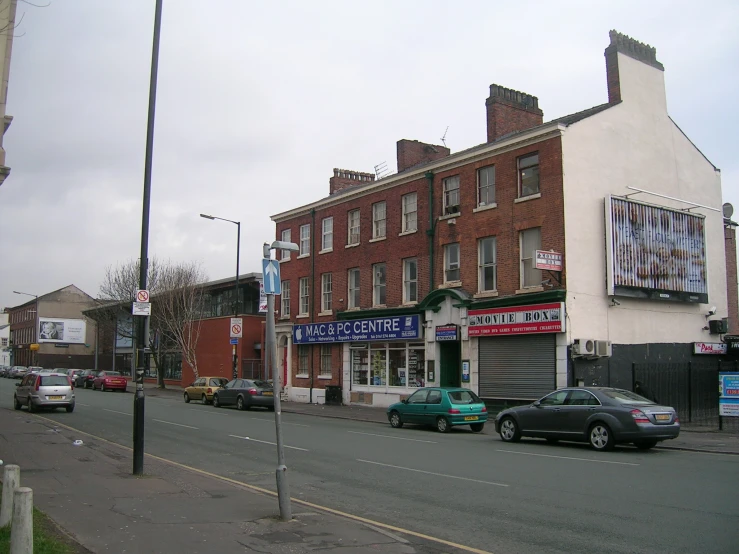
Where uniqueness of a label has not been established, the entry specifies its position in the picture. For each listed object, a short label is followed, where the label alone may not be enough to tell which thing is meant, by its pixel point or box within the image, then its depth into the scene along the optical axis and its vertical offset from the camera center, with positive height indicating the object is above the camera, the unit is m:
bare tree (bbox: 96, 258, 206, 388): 45.00 +3.47
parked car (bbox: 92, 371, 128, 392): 48.69 -1.85
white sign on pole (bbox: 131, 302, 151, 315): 11.93 +0.82
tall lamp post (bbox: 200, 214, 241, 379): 35.56 +5.89
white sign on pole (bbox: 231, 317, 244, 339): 34.69 +1.34
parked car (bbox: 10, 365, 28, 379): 72.91 -1.73
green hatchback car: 21.31 -1.63
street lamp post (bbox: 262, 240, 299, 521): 8.60 -0.73
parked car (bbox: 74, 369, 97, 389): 52.59 -1.76
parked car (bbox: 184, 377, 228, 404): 34.91 -1.67
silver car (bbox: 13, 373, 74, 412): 26.92 -1.43
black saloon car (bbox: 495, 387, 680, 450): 15.66 -1.48
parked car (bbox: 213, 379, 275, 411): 31.41 -1.75
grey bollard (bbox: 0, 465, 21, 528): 7.09 -1.43
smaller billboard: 88.56 +3.25
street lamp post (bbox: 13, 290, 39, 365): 88.69 +2.11
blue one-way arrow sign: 9.32 +1.09
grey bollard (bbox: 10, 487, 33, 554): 5.71 -1.41
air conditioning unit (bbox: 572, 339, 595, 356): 22.94 +0.32
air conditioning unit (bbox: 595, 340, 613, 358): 23.31 +0.28
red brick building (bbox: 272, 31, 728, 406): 24.06 +3.97
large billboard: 24.84 +3.94
